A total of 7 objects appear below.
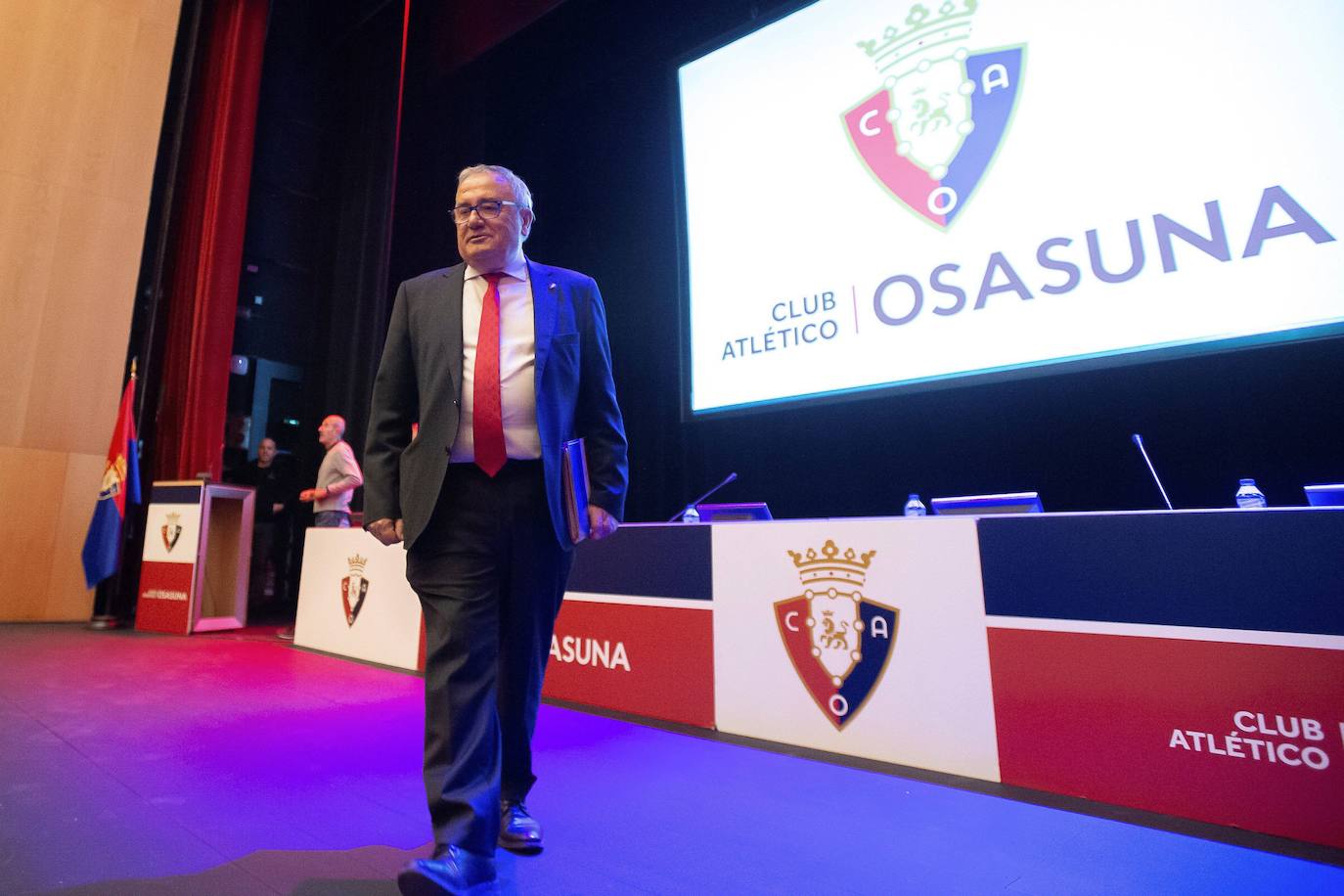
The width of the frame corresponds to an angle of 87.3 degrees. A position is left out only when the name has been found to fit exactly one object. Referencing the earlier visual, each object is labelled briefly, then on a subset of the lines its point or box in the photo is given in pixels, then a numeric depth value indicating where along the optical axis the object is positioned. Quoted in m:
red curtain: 5.27
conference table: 1.40
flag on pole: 4.63
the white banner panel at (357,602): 3.31
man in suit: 1.22
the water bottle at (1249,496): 1.81
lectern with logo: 4.46
